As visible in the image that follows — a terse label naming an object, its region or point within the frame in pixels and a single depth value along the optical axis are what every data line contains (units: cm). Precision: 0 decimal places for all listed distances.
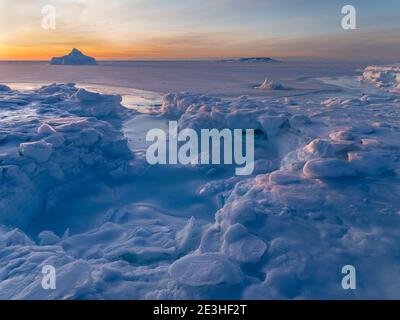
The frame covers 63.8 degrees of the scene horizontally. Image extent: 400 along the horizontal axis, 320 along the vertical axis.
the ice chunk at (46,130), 783
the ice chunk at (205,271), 325
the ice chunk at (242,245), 359
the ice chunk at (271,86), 2148
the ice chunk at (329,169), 487
